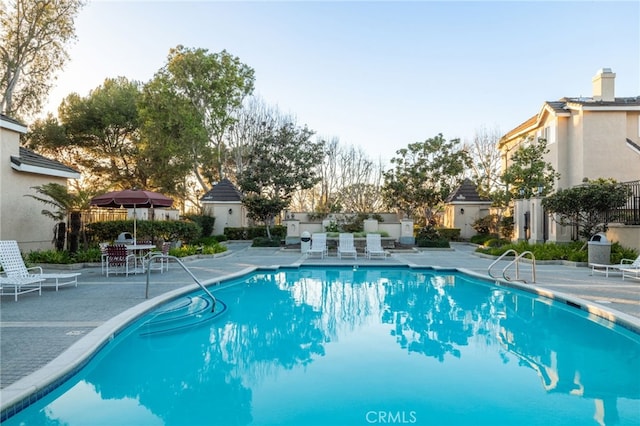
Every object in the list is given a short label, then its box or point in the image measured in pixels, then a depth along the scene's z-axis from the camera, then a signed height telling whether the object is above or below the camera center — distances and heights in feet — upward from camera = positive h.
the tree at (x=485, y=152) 108.89 +20.14
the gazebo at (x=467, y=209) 85.35 +2.81
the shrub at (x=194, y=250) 49.75 -4.09
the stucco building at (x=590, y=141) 63.82 +14.58
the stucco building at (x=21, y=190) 43.57 +3.50
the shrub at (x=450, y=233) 83.05 -2.48
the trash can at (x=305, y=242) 63.72 -3.49
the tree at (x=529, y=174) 63.46 +7.99
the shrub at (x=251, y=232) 83.47 -2.47
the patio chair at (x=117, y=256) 36.32 -3.40
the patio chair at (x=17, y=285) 26.05 -4.97
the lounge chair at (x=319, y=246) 56.38 -3.71
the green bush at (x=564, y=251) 42.50 -3.55
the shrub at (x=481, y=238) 73.97 -3.15
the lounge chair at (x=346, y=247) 56.29 -3.84
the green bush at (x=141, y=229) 48.91 -1.16
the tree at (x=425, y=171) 74.28 +9.81
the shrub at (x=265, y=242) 72.23 -4.01
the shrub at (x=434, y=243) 68.85 -3.87
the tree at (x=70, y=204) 41.29 +1.75
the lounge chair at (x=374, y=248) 56.65 -3.99
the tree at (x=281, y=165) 77.41 +11.57
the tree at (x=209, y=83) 87.56 +31.93
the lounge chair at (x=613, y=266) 35.07 -4.29
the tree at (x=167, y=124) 88.28 +22.38
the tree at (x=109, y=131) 98.32 +23.15
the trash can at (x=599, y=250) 40.27 -2.95
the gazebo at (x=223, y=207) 86.63 +3.06
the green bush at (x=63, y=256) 41.56 -4.02
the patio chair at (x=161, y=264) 40.36 -4.78
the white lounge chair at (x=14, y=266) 27.73 -3.44
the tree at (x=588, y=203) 44.34 +2.26
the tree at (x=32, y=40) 67.56 +32.67
